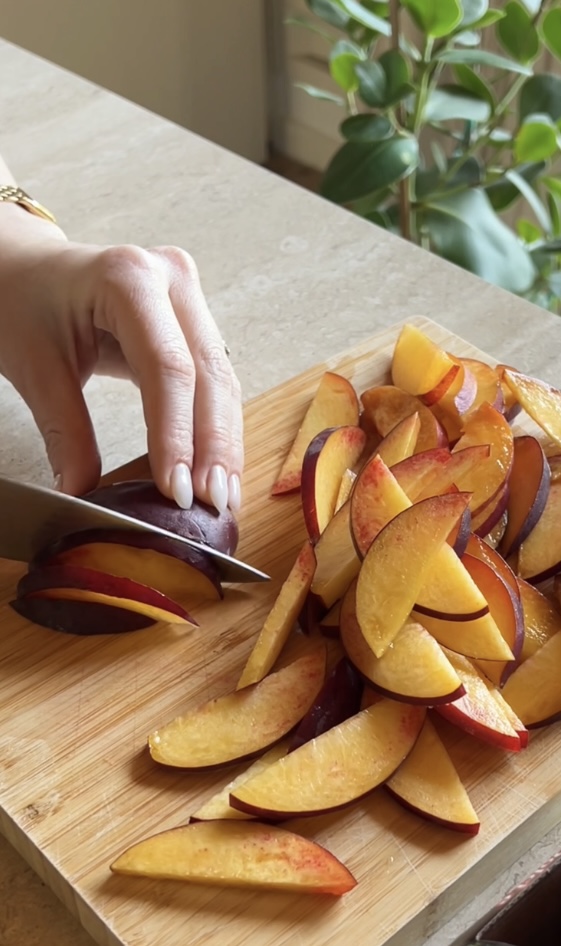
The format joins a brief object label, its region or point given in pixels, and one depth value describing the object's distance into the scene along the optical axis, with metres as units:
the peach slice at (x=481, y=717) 0.42
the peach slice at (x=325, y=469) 0.48
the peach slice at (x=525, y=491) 0.47
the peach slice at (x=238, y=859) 0.39
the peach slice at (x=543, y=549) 0.47
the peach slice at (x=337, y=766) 0.40
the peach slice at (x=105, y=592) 0.45
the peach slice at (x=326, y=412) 0.53
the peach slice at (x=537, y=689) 0.43
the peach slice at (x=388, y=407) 0.52
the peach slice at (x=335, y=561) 0.46
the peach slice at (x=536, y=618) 0.45
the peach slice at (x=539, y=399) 0.51
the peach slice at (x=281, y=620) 0.45
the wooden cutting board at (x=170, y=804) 0.39
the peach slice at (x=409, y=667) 0.42
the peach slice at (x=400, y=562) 0.43
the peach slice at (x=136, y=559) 0.46
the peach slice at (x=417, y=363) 0.53
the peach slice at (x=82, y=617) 0.46
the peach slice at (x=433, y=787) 0.41
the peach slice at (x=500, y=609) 0.43
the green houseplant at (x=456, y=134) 0.76
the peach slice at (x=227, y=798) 0.41
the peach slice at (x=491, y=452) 0.48
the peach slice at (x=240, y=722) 0.42
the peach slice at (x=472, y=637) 0.43
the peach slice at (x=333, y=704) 0.42
